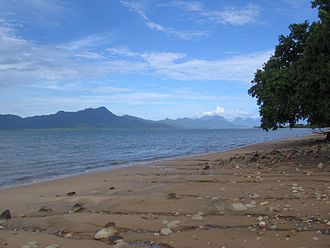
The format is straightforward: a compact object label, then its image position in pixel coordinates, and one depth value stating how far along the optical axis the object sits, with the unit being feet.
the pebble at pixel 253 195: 34.56
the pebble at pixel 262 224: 24.61
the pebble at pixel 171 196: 36.86
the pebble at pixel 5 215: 33.50
